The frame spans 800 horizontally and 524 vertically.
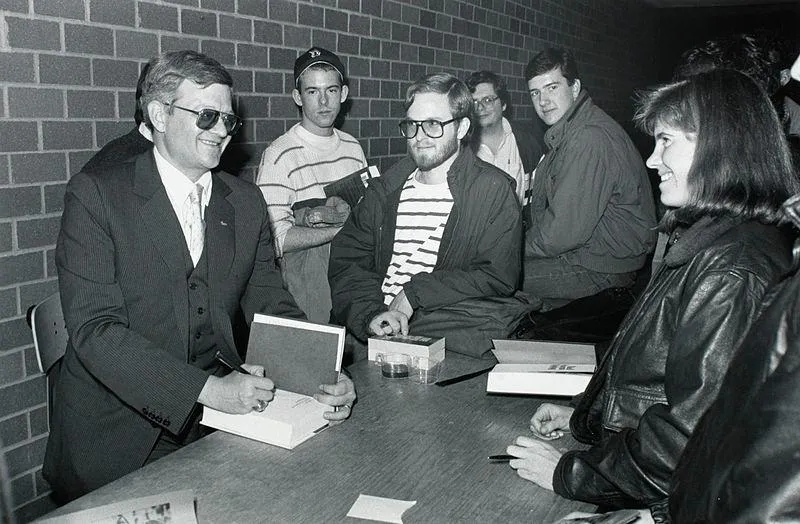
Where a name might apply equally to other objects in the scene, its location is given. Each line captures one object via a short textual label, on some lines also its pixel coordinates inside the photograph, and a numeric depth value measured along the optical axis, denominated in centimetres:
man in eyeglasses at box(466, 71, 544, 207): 479
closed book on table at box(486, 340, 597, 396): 214
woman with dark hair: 147
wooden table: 154
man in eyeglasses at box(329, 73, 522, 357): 290
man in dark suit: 202
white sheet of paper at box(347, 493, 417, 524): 151
